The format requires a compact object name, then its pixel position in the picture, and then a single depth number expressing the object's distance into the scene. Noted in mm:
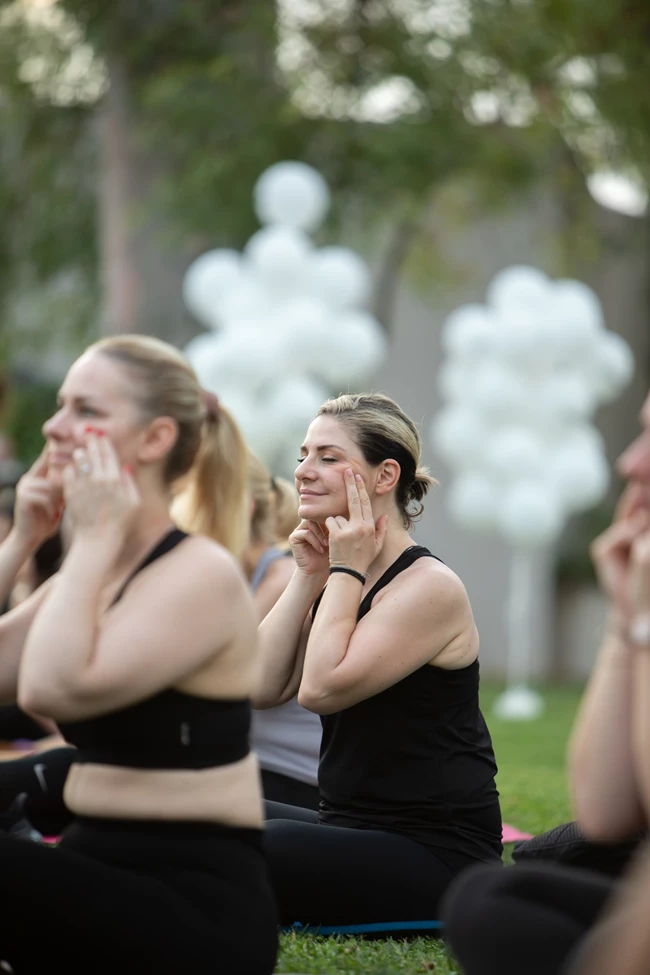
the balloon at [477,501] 20062
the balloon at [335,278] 17281
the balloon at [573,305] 18750
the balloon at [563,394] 19250
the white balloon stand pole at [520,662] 20109
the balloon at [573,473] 19594
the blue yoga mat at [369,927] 5949
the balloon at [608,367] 19469
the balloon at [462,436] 19922
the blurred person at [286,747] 7496
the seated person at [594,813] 3848
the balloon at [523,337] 18781
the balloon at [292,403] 16562
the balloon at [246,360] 16672
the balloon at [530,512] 19453
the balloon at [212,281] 17734
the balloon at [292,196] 17891
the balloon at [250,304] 17234
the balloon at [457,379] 19906
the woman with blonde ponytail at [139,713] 4090
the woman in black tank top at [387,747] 5773
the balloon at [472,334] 19297
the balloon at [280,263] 17078
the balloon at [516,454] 19312
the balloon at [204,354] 17031
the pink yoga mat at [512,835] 8709
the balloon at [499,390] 19125
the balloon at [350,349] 17141
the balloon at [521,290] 18969
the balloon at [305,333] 16734
